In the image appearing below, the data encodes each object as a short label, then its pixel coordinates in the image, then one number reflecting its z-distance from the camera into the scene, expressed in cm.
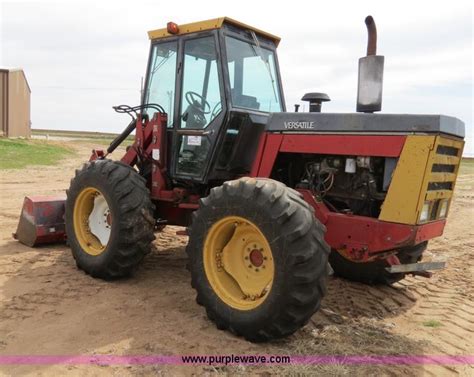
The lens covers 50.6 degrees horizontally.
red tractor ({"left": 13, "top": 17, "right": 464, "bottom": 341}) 373
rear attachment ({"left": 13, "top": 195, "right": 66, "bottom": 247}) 649
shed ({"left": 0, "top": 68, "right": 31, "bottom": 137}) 3042
